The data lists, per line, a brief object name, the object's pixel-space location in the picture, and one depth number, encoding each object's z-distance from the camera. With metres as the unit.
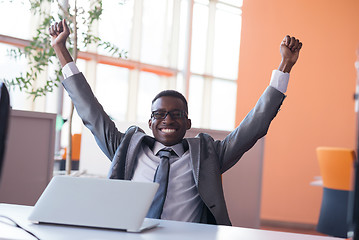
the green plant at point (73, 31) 3.46
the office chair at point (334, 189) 4.96
